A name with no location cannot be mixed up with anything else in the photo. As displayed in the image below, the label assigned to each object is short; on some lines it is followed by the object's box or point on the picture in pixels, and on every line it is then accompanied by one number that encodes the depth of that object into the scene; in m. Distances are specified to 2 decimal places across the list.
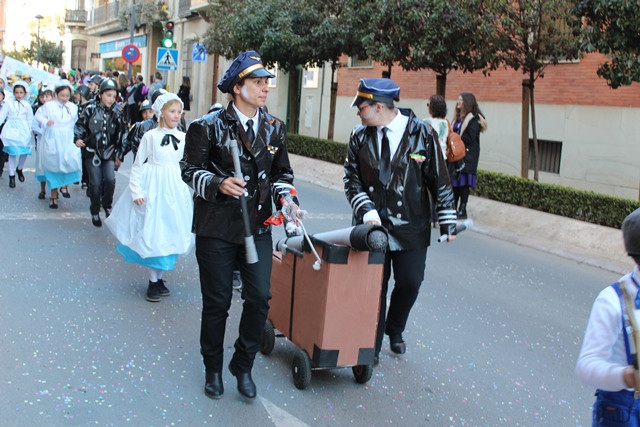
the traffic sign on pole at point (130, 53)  23.98
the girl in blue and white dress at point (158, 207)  6.35
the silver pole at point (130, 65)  25.24
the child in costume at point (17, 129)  12.34
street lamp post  55.25
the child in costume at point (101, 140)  9.29
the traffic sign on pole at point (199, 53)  21.84
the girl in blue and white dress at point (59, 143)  10.42
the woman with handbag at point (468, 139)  10.73
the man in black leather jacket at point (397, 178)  4.63
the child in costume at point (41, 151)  10.67
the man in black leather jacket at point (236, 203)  4.09
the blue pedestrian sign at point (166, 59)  21.48
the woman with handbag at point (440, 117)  9.91
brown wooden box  4.23
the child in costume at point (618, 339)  2.45
